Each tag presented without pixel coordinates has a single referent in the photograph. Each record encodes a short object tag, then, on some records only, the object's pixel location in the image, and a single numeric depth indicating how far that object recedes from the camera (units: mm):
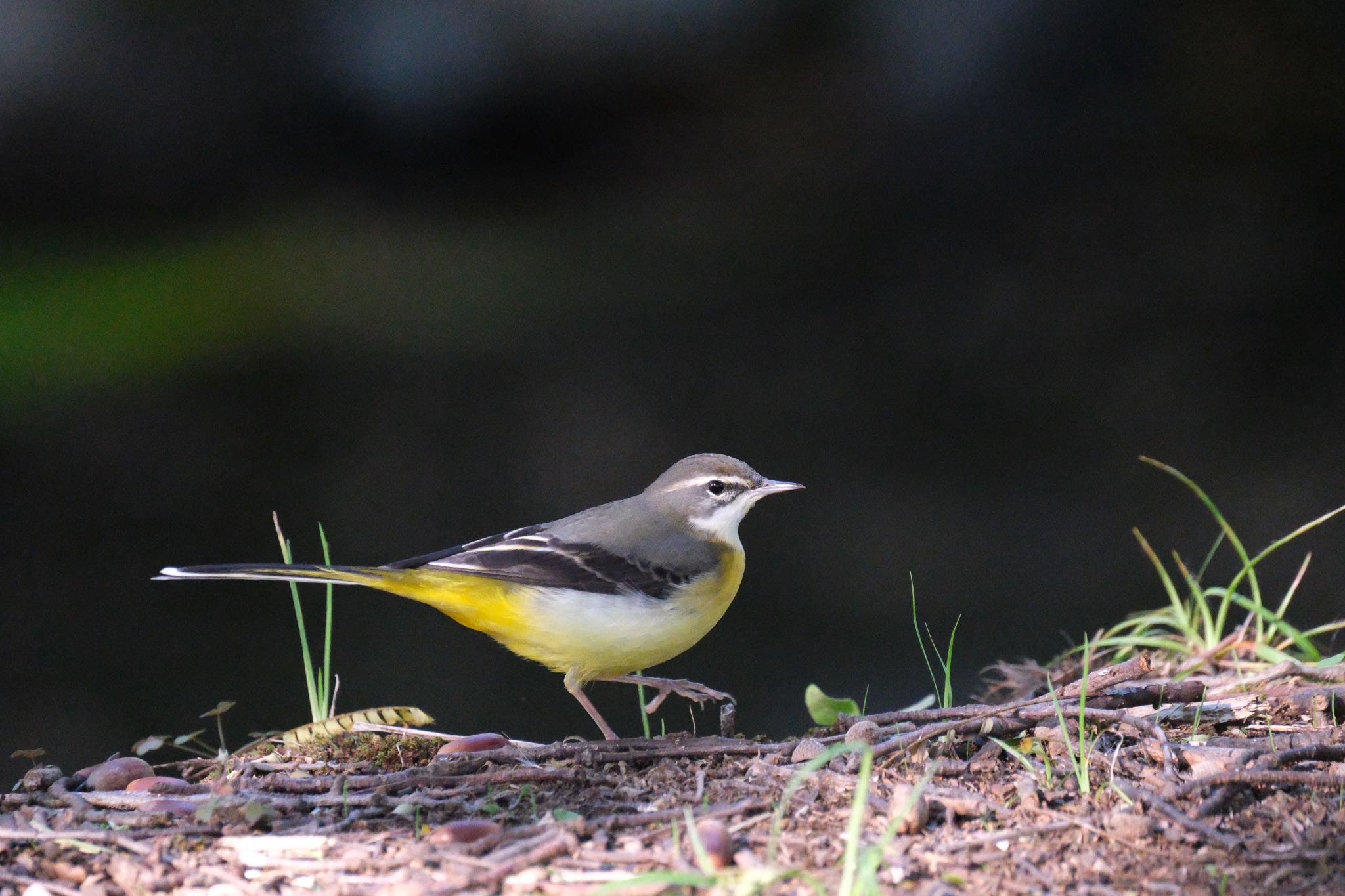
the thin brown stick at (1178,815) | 5523
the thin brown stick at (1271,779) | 5992
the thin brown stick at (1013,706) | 7414
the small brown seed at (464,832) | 5836
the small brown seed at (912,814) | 5789
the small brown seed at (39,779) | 7316
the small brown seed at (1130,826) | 5633
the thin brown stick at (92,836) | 6117
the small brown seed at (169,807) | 6648
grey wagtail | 9562
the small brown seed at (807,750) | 6922
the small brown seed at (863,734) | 7070
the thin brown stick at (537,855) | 5352
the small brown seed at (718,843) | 5383
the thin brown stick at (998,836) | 5652
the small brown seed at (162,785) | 7254
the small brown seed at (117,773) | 7441
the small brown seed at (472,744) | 7866
